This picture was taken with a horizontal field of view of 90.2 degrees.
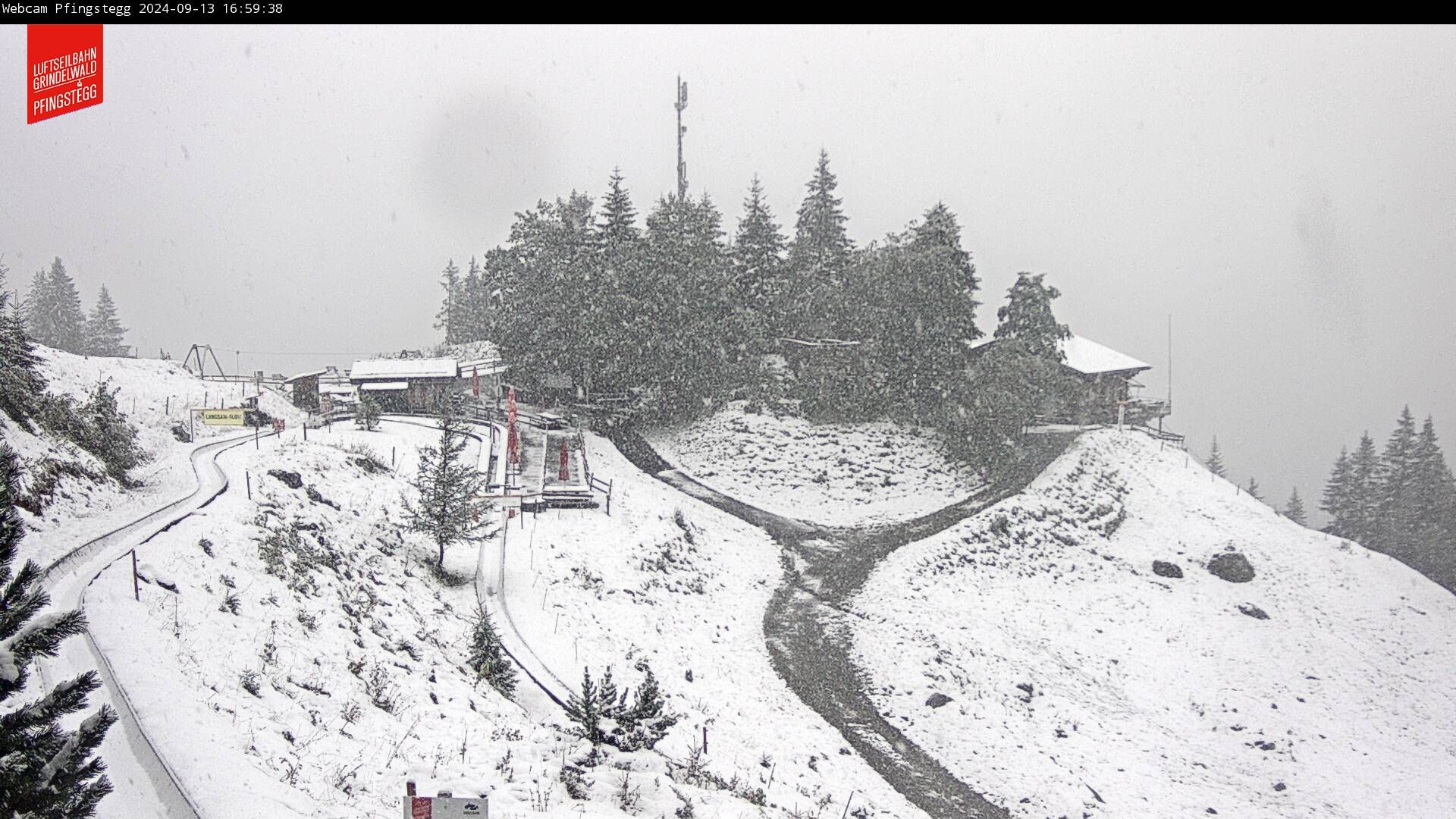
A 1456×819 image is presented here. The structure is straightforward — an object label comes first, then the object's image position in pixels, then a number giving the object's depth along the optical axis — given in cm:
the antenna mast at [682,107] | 4917
